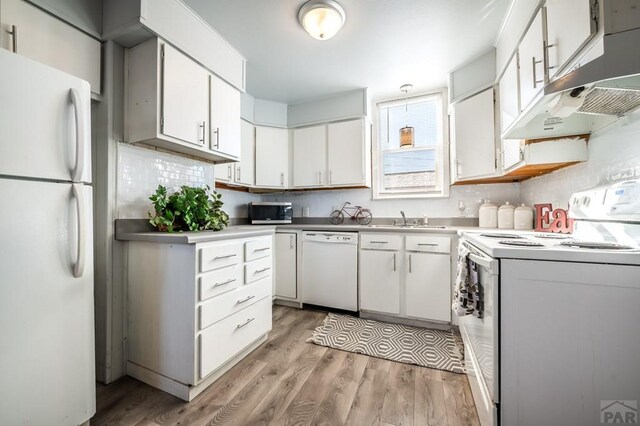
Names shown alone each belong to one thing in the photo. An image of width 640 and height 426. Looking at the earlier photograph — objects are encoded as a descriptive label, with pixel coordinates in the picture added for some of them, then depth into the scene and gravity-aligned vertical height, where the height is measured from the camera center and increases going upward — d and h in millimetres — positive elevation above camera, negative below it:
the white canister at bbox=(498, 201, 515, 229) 2389 -32
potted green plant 1777 +14
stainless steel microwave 3324 +22
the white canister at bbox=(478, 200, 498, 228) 2541 -19
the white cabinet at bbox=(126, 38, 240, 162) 1731 +824
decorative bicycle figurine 3346 -7
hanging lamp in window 3090 +942
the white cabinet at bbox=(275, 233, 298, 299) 3027 -620
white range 890 -421
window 3100 +780
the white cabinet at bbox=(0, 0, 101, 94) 1303 +984
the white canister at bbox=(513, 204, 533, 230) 2234 -43
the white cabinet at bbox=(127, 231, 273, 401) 1513 -624
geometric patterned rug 1951 -1104
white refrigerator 1017 -144
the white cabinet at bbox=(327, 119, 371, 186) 3104 +752
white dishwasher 2773 -620
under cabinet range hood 914 +532
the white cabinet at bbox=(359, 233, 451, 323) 2424 -615
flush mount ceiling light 1782 +1416
